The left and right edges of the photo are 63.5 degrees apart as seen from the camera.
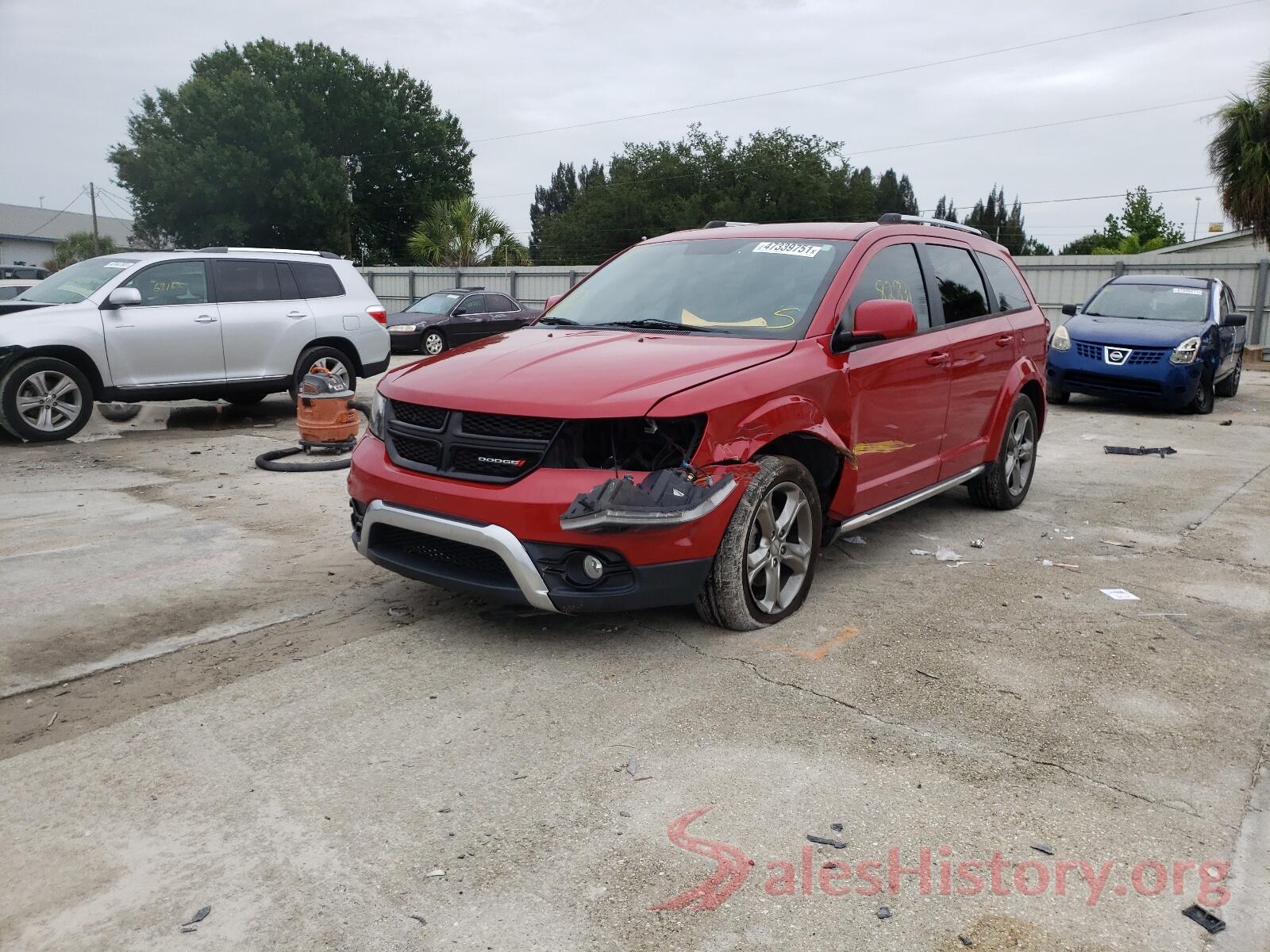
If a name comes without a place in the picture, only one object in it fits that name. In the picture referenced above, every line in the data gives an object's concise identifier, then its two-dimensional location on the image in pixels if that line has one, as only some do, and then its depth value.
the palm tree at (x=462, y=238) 36.25
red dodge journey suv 3.95
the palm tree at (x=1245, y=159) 21.78
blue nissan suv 12.51
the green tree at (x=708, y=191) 58.22
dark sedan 20.48
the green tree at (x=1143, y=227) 63.63
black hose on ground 8.02
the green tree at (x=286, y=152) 45.12
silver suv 9.44
